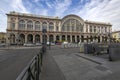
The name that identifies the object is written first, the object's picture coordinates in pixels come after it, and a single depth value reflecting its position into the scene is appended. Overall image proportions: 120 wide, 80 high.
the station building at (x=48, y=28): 41.91
